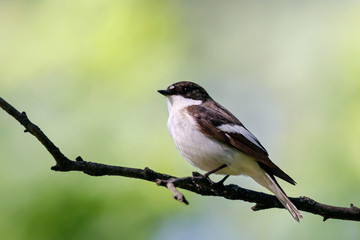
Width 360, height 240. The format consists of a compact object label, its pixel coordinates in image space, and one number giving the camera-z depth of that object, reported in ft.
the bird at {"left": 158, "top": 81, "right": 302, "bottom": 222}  23.41
